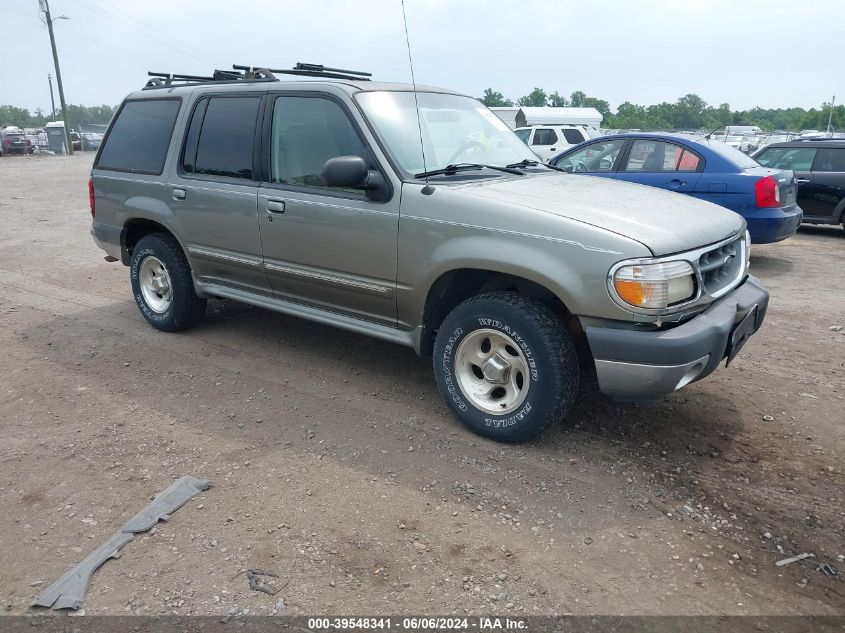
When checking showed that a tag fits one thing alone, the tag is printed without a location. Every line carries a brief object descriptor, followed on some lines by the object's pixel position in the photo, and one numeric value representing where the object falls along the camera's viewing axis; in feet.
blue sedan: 25.14
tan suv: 10.84
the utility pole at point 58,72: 115.76
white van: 65.26
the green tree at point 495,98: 169.47
